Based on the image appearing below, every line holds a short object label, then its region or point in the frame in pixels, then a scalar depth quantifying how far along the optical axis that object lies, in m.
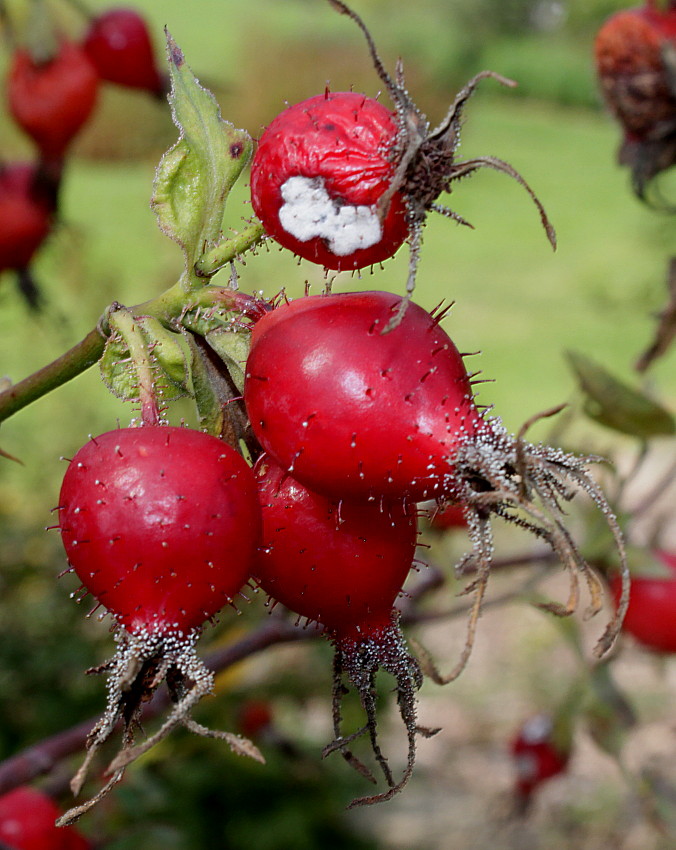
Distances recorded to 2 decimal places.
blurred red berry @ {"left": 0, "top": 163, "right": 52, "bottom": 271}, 0.53
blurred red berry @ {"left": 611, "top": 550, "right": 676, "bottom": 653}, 0.47
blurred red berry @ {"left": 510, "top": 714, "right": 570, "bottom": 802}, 0.57
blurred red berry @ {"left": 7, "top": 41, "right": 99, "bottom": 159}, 0.52
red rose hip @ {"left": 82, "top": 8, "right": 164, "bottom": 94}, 0.55
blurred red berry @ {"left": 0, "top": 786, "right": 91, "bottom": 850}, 0.36
